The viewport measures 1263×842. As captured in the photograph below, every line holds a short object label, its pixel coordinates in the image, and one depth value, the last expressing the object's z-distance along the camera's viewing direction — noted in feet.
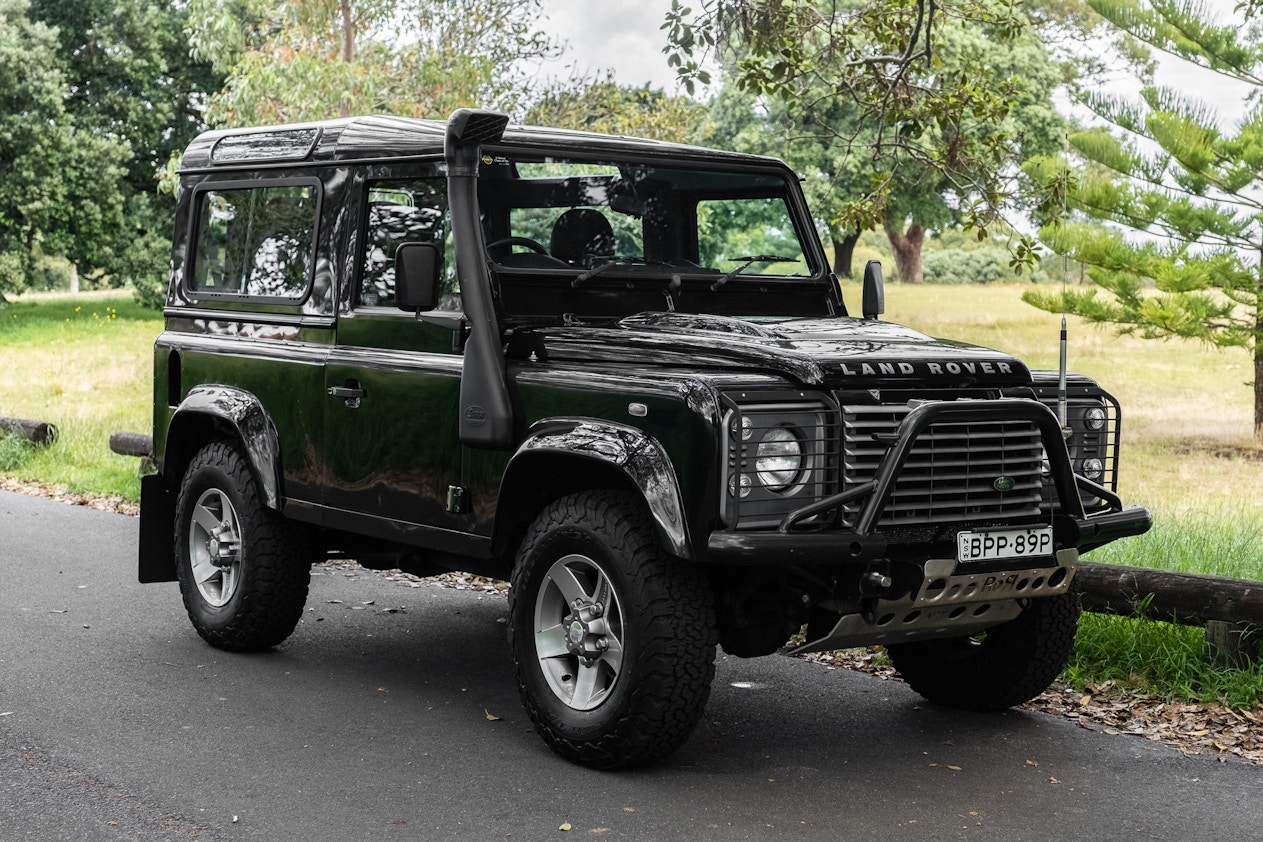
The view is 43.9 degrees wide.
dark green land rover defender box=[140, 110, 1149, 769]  17.40
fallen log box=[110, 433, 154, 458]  42.78
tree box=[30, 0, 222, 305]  133.80
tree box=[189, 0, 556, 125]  62.64
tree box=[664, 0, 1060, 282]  34.01
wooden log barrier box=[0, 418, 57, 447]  50.93
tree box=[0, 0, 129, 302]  124.77
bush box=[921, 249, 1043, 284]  190.70
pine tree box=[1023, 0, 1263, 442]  63.46
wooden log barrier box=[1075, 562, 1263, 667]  21.44
